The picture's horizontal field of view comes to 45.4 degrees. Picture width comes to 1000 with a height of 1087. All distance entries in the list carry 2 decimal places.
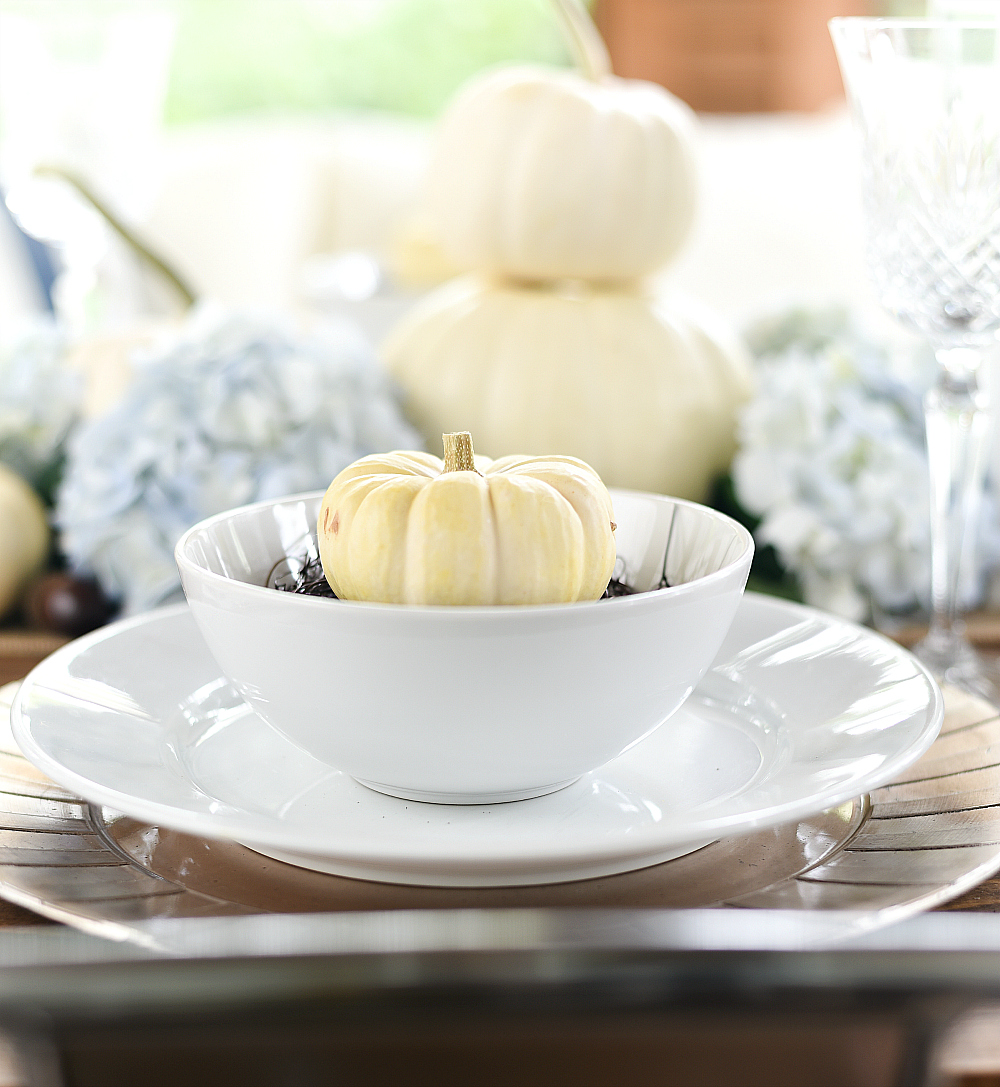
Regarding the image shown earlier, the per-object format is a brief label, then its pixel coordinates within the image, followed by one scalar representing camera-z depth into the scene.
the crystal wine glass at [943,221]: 0.55
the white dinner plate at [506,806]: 0.31
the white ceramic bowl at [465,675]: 0.33
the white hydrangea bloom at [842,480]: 0.72
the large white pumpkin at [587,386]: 0.82
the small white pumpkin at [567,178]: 0.82
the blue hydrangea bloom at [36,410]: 0.81
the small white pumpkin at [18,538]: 0.72
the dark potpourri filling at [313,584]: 0.44
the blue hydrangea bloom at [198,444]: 0.71
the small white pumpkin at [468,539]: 0.37
